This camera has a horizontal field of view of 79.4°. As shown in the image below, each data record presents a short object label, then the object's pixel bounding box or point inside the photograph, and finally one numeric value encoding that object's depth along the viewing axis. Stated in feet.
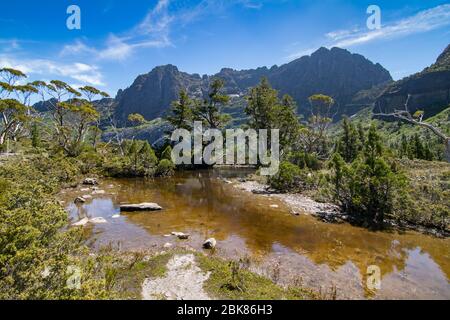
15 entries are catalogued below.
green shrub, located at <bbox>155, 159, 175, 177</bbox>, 109.40
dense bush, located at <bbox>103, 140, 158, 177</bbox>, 106.73
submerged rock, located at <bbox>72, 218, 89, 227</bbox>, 46.16
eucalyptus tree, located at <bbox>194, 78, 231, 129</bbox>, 143.13
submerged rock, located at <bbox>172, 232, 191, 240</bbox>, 41.83
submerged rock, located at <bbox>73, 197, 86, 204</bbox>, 63.85
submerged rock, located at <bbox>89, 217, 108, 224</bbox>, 48.84
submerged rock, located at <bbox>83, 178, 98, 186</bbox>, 86.98
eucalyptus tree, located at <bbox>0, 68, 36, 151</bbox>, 111.04
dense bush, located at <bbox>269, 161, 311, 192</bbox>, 75.80
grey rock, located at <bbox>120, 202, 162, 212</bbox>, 57.88
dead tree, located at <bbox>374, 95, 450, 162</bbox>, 36.40
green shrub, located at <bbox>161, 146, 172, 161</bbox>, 120.88
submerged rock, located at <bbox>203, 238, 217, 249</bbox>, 38.40
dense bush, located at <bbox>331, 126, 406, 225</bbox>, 48.19
